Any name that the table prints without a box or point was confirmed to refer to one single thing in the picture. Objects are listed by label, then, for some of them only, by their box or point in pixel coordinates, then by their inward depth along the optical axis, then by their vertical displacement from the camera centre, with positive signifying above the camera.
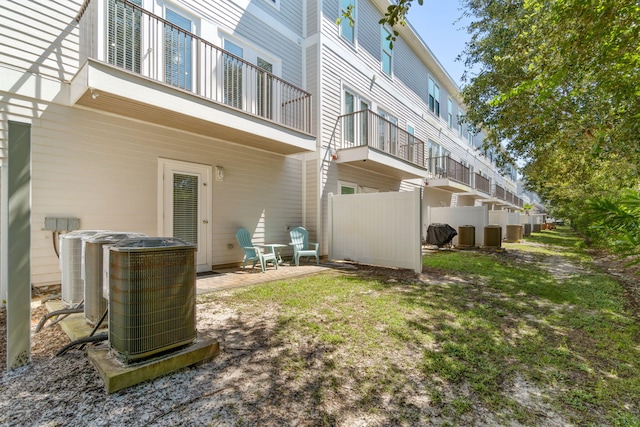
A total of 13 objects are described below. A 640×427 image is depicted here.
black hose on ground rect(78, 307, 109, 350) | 2.78 -0.98
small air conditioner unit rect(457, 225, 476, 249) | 11.91 -0.74
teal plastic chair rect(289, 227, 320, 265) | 8.00 -0.74
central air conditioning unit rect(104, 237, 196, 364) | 2.29 -0.62
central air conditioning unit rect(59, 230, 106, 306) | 3.54 -0.56
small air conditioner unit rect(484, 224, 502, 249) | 11.35 -0.72
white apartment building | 4.71 +1.87
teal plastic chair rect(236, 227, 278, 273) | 7.00 -0.80
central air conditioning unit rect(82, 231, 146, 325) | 2.99 -0.57
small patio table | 7.40 -0.97
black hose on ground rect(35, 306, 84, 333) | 3.18 -1.00
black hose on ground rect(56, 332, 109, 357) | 2.69 -1.10
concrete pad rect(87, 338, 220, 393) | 2.21 -1.15
